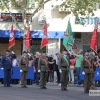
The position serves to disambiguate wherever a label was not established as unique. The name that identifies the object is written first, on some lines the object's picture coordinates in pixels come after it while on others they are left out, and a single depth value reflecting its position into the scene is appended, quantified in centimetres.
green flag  2428
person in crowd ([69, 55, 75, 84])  2467
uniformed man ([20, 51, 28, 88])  2097
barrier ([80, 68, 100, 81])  2281
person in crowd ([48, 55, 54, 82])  2543
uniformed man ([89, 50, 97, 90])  1838
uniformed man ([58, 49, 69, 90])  1962
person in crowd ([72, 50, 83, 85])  2327
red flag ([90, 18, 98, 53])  2403
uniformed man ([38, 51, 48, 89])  2050
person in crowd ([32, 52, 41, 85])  2342
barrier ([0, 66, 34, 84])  2395
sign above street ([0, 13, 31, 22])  3359
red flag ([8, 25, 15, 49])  3062
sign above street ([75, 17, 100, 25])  3213
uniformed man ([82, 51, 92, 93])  1838
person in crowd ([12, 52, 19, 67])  2525
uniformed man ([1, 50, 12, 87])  2166
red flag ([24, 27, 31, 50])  2949
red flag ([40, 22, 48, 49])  2865
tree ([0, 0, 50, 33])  2999
